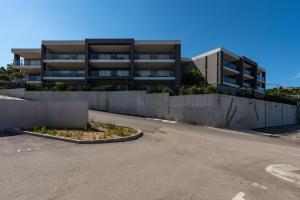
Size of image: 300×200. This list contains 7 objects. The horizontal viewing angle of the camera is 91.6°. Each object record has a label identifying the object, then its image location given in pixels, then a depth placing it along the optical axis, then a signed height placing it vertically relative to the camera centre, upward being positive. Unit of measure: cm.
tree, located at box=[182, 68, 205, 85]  2309 +359
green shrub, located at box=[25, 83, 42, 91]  1900 +137
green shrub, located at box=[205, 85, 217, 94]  1374 +112
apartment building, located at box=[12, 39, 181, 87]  2359 +606
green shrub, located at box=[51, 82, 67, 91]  1876 +140
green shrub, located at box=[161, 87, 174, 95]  1586 +110
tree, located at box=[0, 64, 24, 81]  2509 +411
